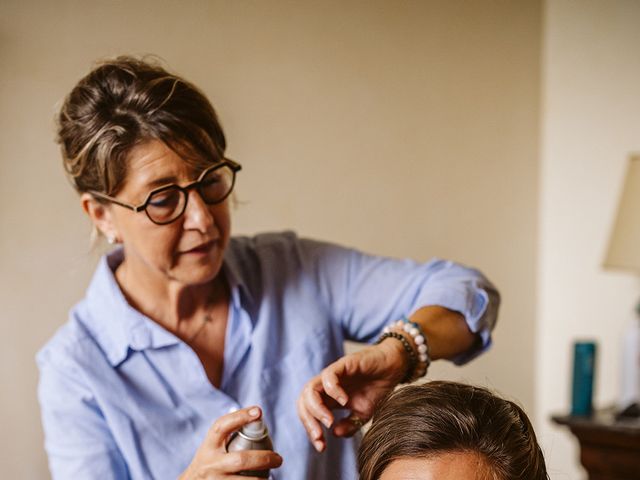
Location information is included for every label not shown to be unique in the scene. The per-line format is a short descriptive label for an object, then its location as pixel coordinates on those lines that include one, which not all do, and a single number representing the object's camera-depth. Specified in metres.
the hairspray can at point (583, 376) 2.48
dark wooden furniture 2.28
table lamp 2.43
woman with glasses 1.15
